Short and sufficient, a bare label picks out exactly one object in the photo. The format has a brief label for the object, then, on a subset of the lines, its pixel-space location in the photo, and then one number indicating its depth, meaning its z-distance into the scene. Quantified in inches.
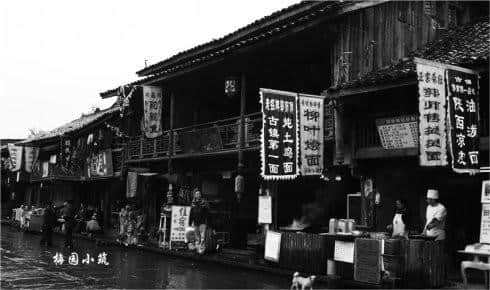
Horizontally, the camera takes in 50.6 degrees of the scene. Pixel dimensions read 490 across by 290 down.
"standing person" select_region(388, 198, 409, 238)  512.4
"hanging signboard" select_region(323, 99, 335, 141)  578.9
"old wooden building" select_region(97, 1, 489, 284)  526.6
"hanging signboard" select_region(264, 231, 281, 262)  558.3
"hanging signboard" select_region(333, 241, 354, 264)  470.0
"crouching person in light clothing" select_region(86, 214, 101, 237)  1068.5
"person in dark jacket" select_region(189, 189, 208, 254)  722.2
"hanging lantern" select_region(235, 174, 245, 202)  690.2
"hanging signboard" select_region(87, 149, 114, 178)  1075.3
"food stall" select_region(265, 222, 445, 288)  430.9
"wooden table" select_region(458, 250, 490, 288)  398.3
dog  375.6
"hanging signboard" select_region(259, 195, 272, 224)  620.1
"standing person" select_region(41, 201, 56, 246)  851.4
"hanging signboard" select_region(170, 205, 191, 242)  765.3
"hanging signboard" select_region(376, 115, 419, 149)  506.6
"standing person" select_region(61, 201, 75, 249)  786.8
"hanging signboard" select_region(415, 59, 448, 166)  428.8
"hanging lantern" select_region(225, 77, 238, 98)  740.0
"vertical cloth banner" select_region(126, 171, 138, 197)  959.6
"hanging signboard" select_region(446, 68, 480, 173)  423.5
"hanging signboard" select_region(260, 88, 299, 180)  545.0
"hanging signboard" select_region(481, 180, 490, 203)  433.1
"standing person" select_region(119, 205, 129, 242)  910.4
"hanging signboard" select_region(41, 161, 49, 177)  1405.0
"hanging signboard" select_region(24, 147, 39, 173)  1507.1
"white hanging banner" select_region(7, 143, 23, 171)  1515.7
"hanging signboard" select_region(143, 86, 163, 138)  860.6
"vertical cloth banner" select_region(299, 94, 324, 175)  553.9
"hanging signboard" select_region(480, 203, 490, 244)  425.7
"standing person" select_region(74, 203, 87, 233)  1151.0
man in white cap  479.5
